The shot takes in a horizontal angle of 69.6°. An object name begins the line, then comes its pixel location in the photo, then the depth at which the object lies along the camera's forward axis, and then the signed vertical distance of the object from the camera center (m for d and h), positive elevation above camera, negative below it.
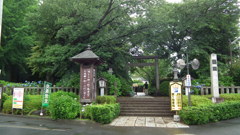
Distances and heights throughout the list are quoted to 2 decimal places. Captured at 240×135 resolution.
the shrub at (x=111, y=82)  13.30 +0.06
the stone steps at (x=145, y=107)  11.09 -1.62
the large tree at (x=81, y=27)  12.11 +4.24
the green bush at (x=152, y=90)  20.08 -0.86
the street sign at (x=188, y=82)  9.49 +0.05
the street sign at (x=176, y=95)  9.48 -0.67
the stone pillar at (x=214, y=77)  11.16 +0.40
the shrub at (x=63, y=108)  8.60 -1.27
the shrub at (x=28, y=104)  10.05 -1.31
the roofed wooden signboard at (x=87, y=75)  10.36 +0.47
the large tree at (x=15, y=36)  19.64 +5.37
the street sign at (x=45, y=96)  9.48 -0.75
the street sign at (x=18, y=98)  9.93 -0.90
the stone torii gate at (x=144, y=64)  18.56 +2.03
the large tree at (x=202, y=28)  16.31 +5.42
